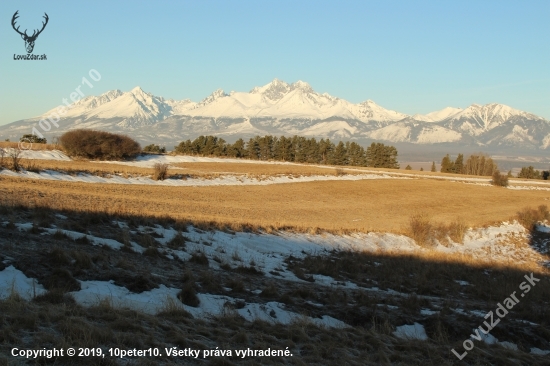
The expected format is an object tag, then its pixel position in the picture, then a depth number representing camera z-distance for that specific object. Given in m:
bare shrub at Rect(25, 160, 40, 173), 36.31
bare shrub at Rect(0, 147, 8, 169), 34.66
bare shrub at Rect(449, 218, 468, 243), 30.39
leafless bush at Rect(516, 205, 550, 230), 37.50
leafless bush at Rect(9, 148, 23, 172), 34.88
